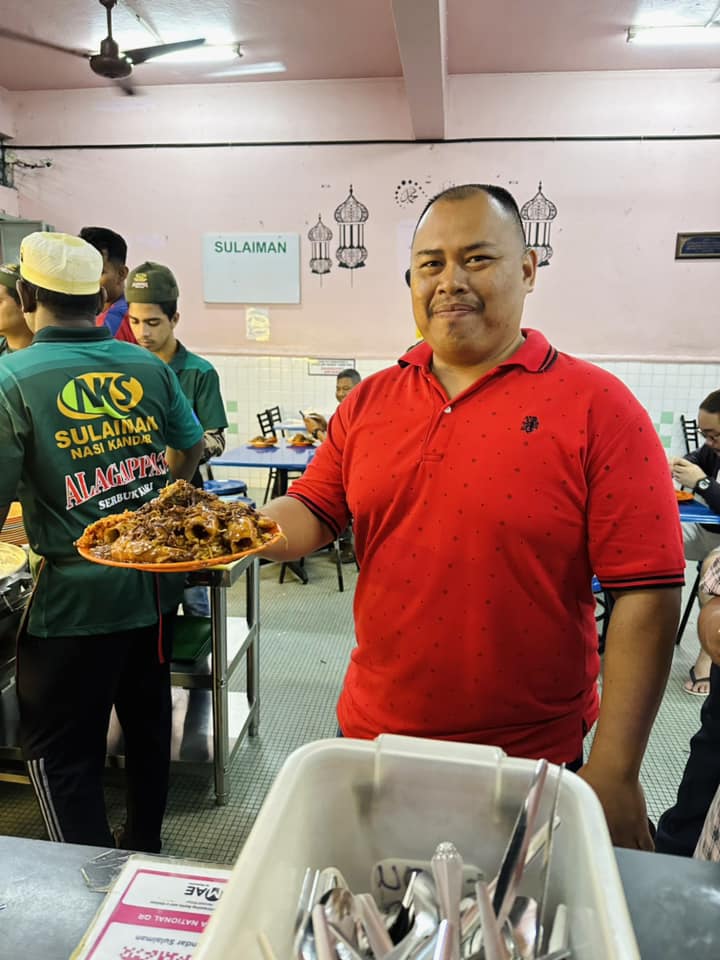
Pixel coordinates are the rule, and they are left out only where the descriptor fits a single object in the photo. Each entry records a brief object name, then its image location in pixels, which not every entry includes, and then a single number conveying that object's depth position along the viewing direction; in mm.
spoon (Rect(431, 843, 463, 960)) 565
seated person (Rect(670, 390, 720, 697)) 2988
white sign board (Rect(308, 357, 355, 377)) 6301
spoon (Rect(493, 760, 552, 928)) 558
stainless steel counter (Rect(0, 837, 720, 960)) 673
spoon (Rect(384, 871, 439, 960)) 526
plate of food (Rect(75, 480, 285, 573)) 1044
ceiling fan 4355
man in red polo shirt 958
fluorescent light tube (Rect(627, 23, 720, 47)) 4855
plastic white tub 544
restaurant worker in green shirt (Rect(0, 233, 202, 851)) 1516
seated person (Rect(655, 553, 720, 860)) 1367
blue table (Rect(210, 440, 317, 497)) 3918
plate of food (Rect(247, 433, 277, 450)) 4551
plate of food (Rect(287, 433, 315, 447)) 4578
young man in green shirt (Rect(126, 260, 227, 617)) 2797
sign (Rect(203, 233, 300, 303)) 6213
